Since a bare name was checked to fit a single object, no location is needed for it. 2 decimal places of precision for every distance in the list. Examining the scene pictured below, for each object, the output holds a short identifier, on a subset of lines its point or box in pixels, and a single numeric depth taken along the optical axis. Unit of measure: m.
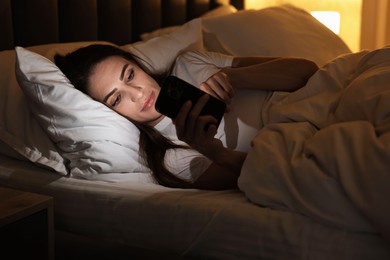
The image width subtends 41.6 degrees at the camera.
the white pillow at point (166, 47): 1.47
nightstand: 0.93
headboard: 1.42
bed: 0.86
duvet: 0.81
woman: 1.06
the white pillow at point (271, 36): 1.81
